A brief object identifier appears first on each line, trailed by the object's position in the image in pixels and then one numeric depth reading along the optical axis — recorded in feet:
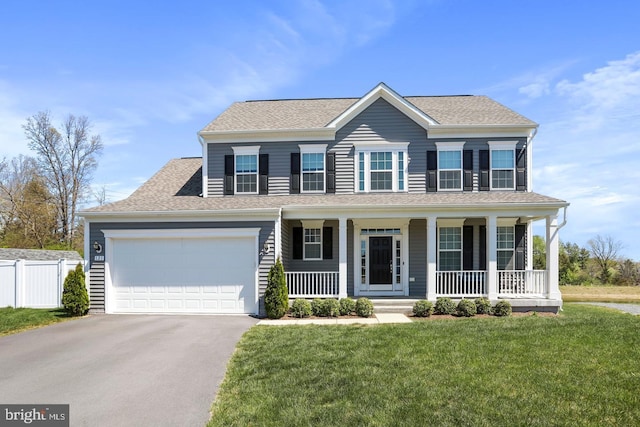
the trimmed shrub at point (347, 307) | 43.01
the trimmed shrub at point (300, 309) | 42.47
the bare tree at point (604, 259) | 95.40
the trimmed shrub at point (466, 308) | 42.29
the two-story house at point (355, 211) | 45.57
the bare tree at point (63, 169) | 104.32
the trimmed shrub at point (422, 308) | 42.06
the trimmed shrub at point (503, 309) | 42.63
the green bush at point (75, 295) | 43.37
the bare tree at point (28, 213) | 101.35
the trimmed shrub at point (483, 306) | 43.19
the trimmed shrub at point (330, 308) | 42.68
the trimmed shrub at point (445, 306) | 43.01
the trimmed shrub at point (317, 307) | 42.98
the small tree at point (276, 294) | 41.96
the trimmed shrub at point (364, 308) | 42.19
